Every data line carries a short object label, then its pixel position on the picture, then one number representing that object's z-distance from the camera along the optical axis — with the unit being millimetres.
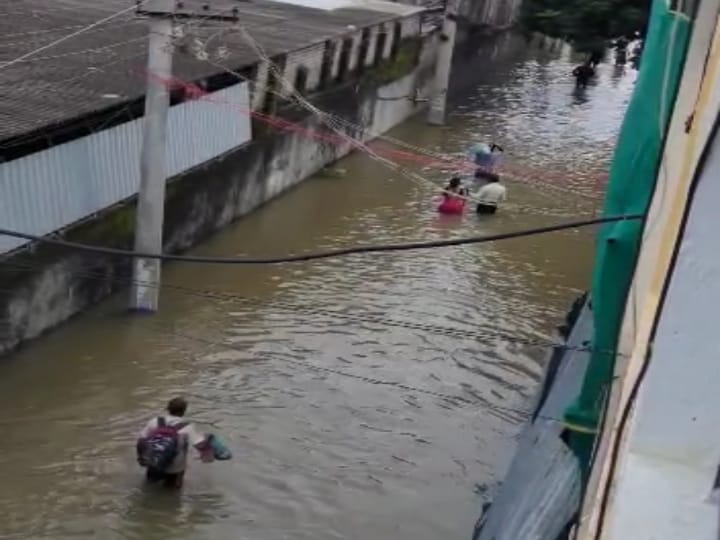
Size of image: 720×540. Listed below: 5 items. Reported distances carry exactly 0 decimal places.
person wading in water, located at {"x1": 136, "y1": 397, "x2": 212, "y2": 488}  10102
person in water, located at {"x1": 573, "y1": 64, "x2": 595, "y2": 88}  38469
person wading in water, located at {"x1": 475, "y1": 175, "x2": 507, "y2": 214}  20594
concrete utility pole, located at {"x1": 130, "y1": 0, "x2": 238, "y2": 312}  13375
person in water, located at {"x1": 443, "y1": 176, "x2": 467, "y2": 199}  20231
